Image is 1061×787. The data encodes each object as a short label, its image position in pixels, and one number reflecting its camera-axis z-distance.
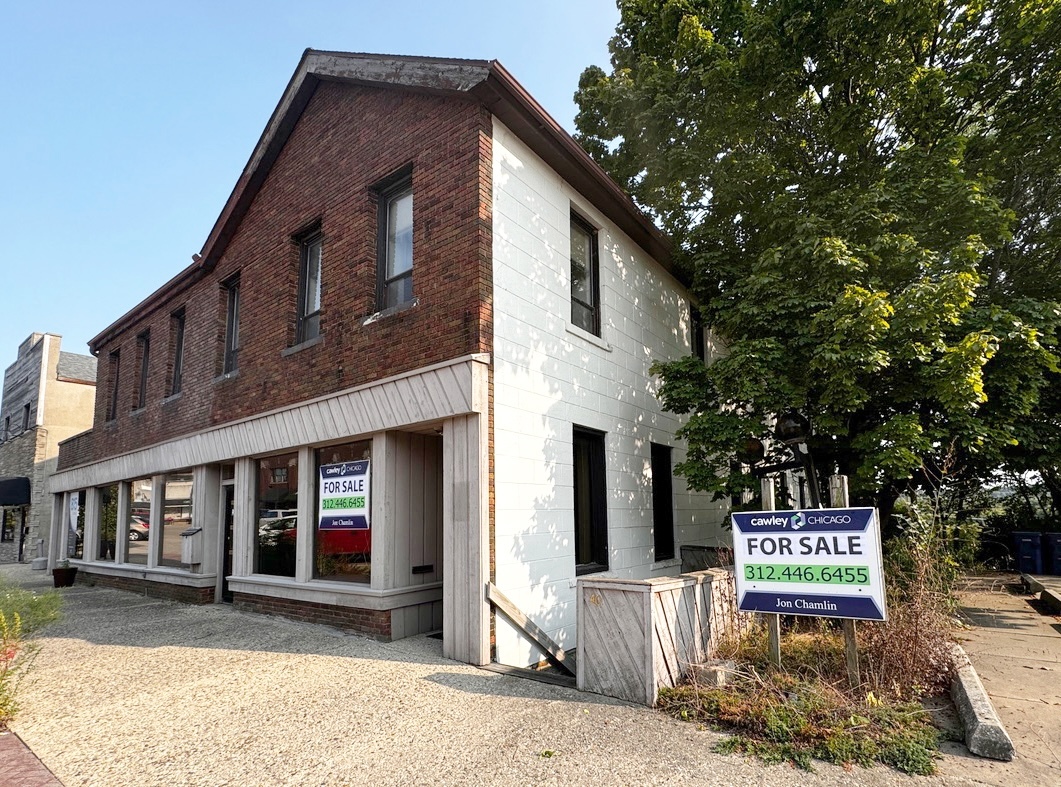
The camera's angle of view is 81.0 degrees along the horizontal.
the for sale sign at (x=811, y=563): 5.06
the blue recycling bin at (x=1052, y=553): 14.82
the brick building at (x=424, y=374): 7.58
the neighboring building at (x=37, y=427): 25.09
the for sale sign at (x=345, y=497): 8.56
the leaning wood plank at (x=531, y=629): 6.95
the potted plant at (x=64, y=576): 15.80
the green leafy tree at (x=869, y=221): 7.64
